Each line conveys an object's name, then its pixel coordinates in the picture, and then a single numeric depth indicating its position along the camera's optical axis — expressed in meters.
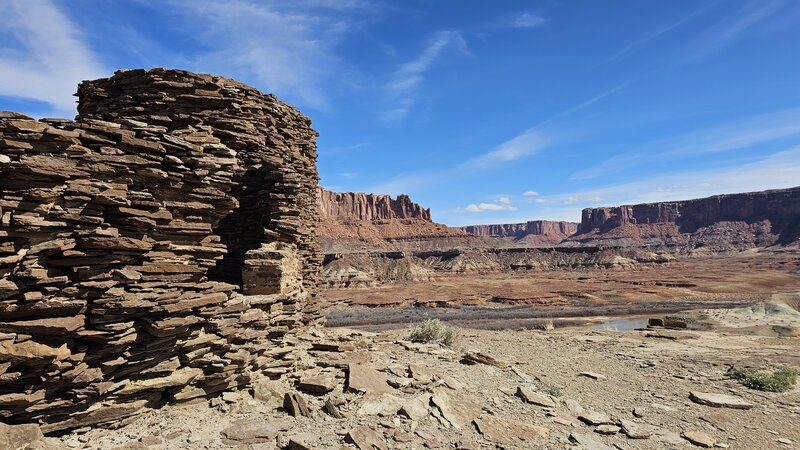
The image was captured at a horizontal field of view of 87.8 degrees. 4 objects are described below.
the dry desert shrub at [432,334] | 14.98
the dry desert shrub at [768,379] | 12.47
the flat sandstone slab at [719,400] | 10.99
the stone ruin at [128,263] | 5.63
